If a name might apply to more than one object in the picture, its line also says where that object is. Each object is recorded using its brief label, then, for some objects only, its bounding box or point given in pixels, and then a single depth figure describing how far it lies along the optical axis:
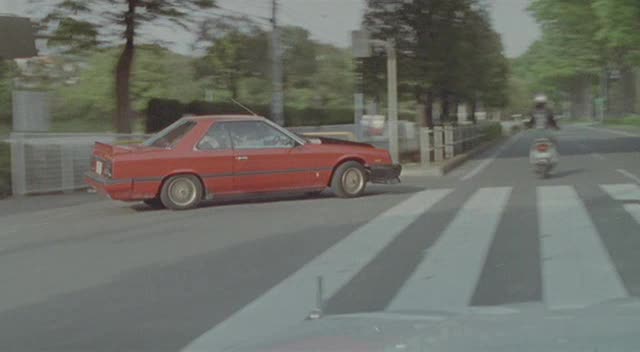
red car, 11.91
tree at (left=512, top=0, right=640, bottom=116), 28.11
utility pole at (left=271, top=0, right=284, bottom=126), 23.77
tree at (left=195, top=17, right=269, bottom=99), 24.36
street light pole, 19.44
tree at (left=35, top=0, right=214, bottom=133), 20.50
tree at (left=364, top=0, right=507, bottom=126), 24.62
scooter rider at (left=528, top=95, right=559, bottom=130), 16.30
